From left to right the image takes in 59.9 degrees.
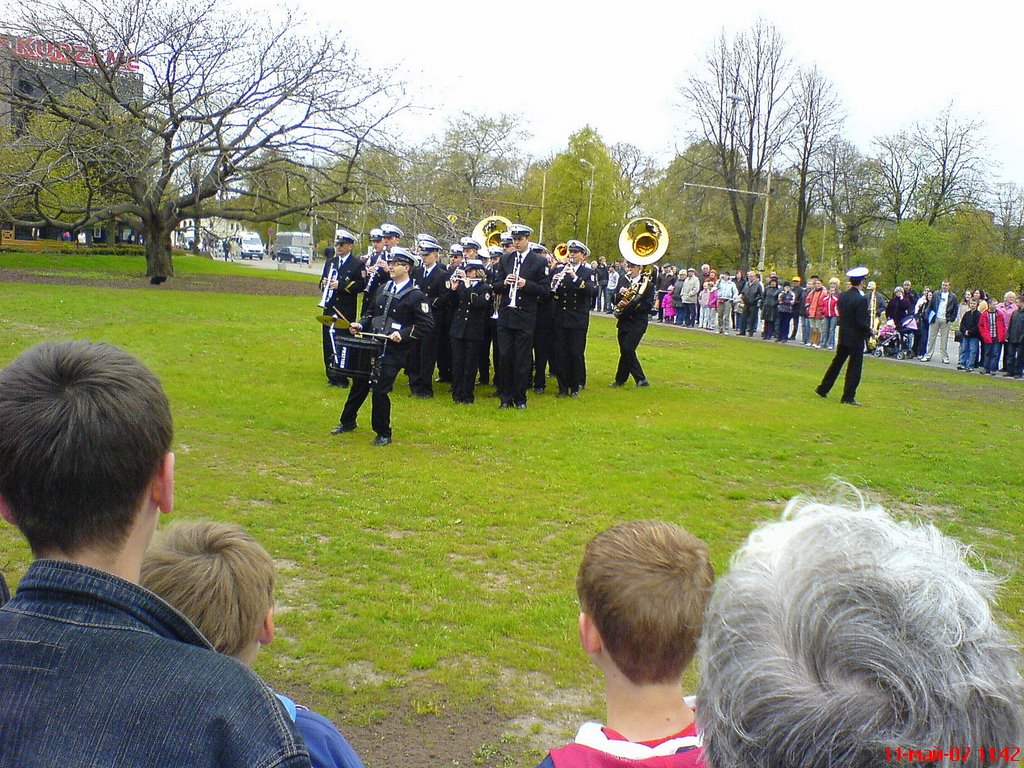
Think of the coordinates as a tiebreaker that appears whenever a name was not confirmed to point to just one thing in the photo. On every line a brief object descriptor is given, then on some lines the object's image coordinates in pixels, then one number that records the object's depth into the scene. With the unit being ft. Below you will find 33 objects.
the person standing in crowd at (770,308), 89.40
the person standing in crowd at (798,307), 87.10
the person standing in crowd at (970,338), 70.38
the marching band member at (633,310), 46.93
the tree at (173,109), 87.76
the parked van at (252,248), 262.47
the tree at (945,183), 152.05
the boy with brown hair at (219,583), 7.19
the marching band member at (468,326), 40.32
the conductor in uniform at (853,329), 44.09
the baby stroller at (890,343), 77.46
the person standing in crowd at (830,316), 79.41
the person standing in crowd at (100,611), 4.31
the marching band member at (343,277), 42.09
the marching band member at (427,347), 41.73
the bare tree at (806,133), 156.97
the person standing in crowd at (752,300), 93.15
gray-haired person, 3.88
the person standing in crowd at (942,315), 75.97
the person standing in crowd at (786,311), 87.45
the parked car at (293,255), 252.83
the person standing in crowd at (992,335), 68.54
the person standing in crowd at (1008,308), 67.56
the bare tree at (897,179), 157.79
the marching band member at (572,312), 43.73
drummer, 30.58
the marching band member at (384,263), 38.93
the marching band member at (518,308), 39.34
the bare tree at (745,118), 160.45
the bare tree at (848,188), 164.25
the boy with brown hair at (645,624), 6.88
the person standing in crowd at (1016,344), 66.74
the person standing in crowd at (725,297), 99.09
